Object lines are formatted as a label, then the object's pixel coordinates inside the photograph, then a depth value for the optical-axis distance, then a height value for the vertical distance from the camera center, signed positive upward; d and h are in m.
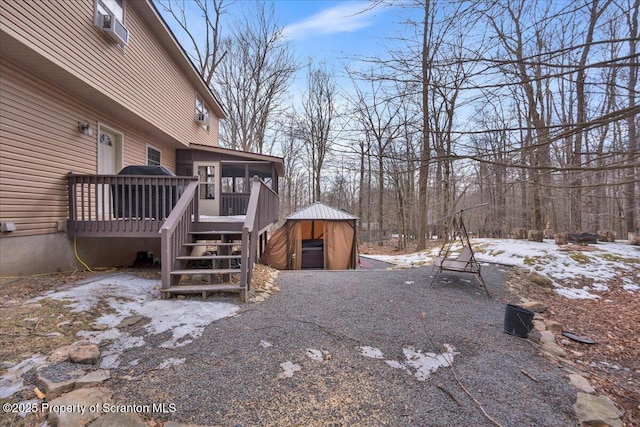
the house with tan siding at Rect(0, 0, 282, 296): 4.35 +1.31
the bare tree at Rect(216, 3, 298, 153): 17.86 +9.07
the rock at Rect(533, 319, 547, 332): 3.87 -1.48
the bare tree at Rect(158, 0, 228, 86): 16.39 +10.57
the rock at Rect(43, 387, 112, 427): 1.83 -1.24
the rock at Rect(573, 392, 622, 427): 2.11 -1.47
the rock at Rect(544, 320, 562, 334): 3.95 -1.50
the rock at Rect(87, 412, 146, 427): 1.85 -1.30
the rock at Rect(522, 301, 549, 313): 4.61 -1.42
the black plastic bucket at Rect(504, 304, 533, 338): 3.52 -1.27
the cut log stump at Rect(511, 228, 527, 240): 10.34 -0.57
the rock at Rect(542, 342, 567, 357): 3.25 -1.50
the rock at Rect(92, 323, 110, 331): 3.08 -1.14
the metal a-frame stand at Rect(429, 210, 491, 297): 5.55 -0.84
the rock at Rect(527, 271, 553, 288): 6.01 -1.30
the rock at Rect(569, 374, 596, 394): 2.50 -1.48
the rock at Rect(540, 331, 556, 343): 3.55 -1.48
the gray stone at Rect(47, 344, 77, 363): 2.44 -1.15
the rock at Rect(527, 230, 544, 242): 9.18 -0.57
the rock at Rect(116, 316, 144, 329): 3.20 -1.15
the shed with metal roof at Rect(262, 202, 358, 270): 10.46 -0.94
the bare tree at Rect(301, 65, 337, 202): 21.02 +8.17
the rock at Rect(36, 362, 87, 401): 2.07 -1.19
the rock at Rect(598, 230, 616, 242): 9.30 -0.60
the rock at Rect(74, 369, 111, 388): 2.19 -1.23
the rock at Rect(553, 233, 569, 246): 8.59 -0.63
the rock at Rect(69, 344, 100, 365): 2.46 -1.16
